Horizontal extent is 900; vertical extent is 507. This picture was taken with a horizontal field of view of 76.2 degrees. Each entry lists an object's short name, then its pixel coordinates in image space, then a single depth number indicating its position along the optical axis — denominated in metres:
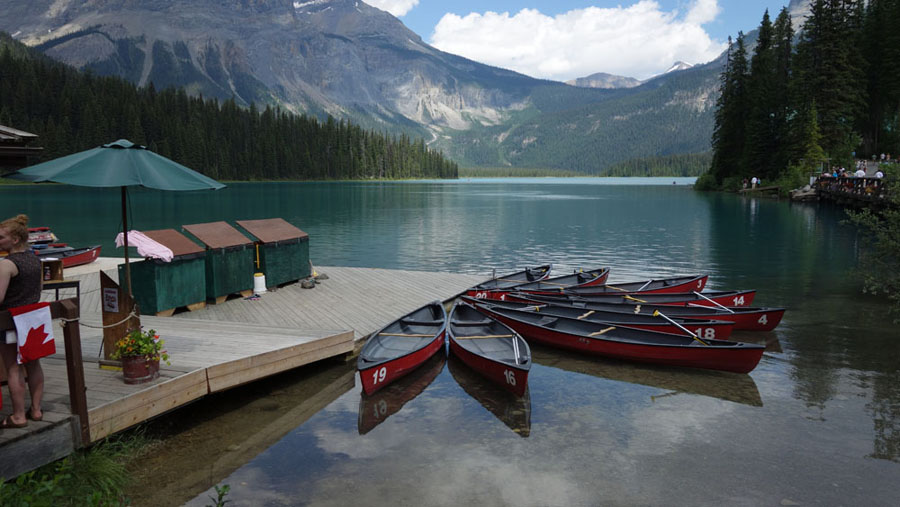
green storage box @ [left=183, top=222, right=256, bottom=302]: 15.71
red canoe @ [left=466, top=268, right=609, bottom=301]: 18.06
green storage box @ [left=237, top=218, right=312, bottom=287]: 17.47
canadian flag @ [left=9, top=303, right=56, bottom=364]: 6.37
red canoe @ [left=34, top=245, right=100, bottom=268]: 21.55
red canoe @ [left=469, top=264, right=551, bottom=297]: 19.47
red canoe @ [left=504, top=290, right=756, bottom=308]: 17.11
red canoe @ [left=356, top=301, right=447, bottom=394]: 11.34
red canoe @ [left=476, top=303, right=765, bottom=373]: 12.73
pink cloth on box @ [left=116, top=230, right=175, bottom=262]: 13.43
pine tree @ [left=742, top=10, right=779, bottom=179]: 83.94
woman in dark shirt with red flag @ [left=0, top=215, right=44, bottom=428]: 6.33
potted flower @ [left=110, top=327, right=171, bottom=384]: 8.52
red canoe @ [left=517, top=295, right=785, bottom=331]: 15.92
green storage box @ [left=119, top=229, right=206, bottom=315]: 13.94
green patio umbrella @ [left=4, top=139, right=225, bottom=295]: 8.61
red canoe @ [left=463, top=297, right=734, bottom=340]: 14.22
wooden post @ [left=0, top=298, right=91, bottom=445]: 6.64
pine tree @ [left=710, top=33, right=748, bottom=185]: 92.81
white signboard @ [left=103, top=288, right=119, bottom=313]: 8.78
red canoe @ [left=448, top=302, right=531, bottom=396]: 11.35
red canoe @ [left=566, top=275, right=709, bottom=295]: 19.45
